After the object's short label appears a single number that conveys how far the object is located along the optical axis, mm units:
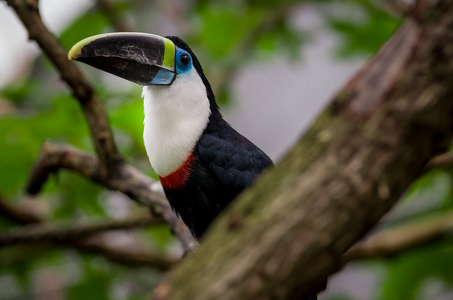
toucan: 4078
